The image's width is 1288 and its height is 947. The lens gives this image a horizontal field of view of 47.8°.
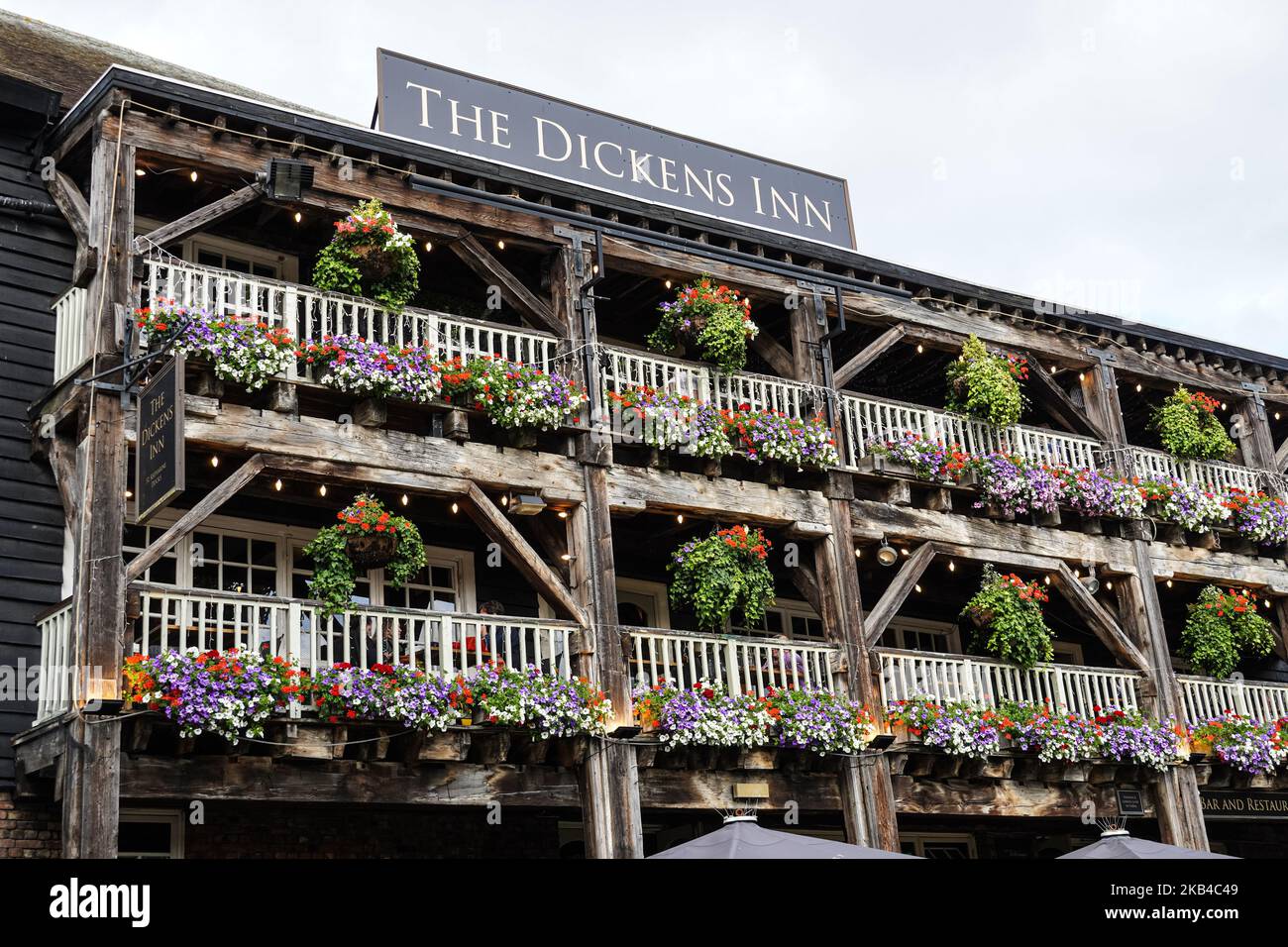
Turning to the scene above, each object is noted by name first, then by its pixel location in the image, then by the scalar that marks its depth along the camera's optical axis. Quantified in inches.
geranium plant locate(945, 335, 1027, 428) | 754.8
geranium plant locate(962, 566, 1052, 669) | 715.4
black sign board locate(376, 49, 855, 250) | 680.4
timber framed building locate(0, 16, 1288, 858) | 535.2
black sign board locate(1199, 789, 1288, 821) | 772.6
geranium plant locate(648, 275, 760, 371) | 680.4
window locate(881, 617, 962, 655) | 833.5
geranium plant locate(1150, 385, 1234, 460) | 836.6
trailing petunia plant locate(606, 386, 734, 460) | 645.9
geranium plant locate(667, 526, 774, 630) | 638.5
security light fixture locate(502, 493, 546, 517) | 608.4
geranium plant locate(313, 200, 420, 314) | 594.2
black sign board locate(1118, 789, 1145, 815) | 732.7
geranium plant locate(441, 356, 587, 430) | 599.8
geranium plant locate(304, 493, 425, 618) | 544.7
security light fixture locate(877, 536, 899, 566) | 701.9
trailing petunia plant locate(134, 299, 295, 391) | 537.0
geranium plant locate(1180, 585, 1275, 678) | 794.2
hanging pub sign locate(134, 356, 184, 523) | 481.1
